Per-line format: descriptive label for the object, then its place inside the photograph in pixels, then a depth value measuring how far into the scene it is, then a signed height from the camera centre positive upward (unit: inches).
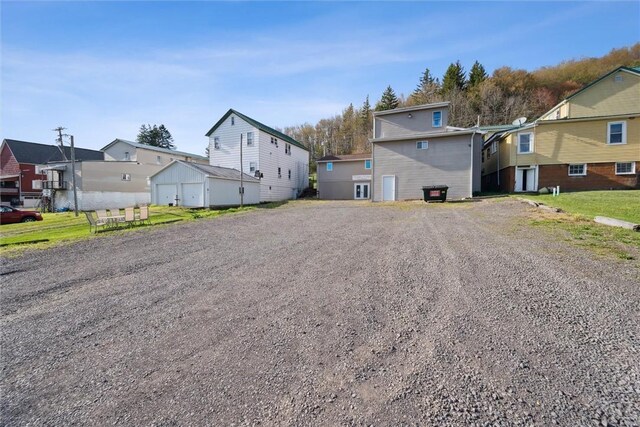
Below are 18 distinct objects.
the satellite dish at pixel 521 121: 1007.2 +290.9
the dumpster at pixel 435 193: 709.2 +16.0
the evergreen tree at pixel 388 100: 1897.1 +698.6
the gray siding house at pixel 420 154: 796.0 +139.8
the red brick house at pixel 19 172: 1407.5 +152.7
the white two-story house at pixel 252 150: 1097.9 +211.6
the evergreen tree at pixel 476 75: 1800.0 +837.9
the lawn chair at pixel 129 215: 516.7 -28.8
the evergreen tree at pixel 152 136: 2488.9 +591.3
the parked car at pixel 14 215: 730.8 -41.6
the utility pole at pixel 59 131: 1024.9 +263.4
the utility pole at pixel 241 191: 936.3 +28.7
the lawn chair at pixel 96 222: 471.8 -38.0
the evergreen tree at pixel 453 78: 1788.9 +813.0
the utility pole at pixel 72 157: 884.9 +137.1
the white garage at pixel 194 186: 861.8 +46.6
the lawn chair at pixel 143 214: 537.0 -27.7
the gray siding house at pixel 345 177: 1210.6 +102.6
